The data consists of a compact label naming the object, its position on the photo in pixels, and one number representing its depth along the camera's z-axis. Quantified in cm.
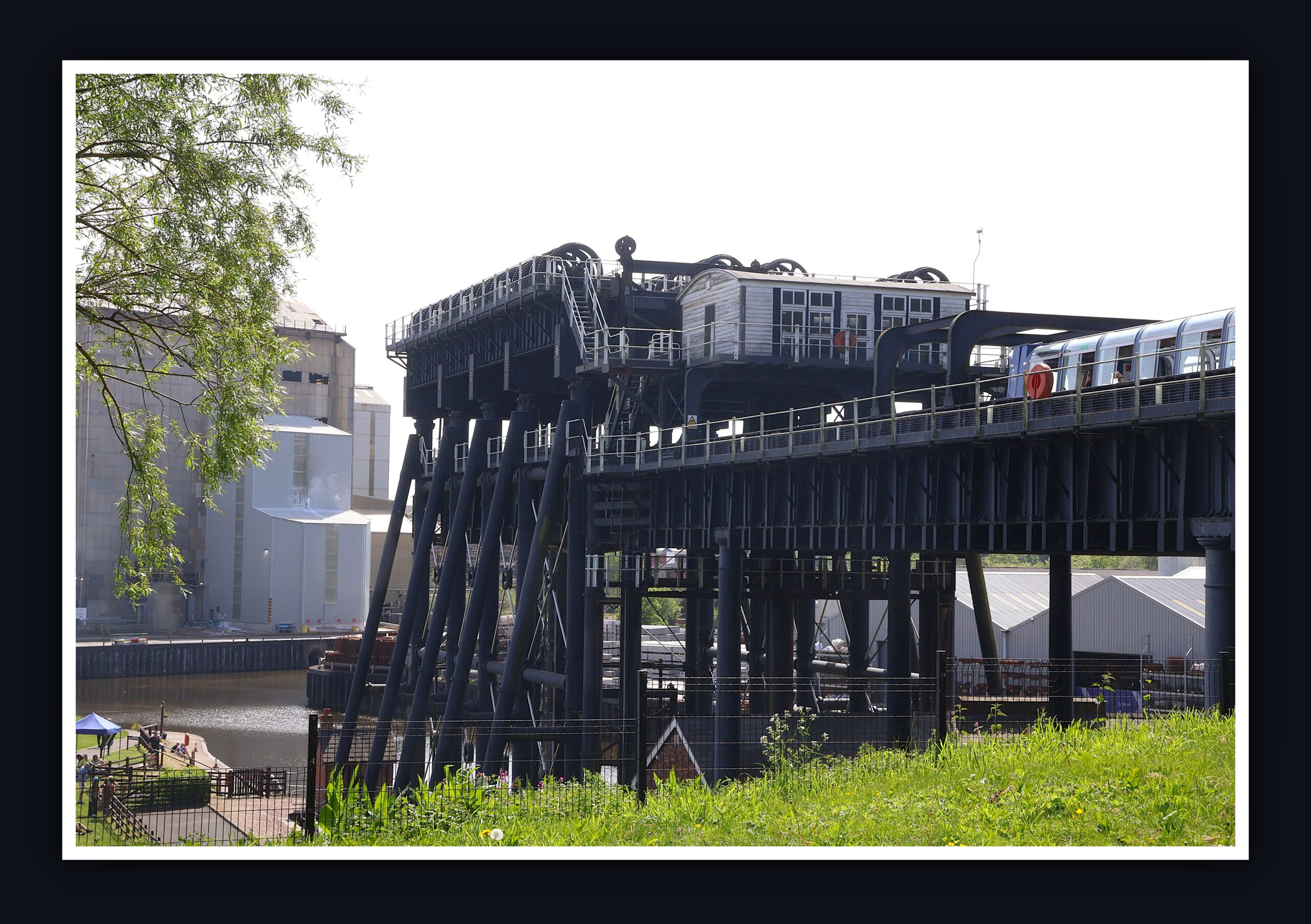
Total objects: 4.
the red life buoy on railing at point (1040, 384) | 3353
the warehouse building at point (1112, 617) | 6022
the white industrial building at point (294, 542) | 10162
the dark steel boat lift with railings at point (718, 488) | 2575
